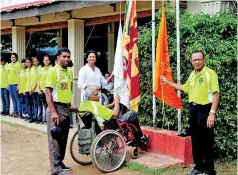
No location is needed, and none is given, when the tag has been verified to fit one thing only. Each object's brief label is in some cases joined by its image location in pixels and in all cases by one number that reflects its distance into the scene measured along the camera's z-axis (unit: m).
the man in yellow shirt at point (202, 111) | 5.04
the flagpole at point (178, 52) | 6.22
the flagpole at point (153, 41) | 6.60
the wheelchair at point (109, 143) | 5.78
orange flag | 6.23
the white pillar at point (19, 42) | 14.48
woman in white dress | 6.56
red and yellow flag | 6.66
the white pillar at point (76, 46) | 11.22
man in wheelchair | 5.83
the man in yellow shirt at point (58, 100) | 5.48
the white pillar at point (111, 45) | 14.80
